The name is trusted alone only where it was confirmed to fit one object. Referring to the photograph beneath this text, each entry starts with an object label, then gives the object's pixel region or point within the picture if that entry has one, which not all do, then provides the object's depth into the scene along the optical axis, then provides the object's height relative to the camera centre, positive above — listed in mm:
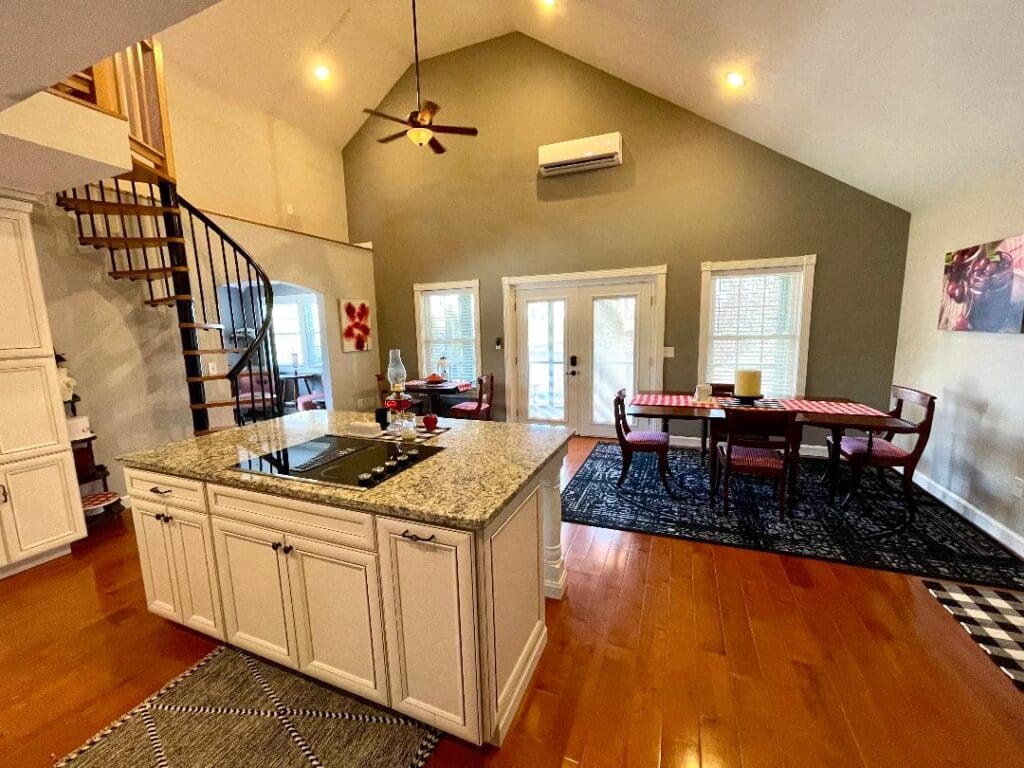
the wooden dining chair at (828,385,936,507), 2768 -902
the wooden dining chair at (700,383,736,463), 3998 -617
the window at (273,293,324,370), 7297 +81
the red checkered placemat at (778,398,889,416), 3112 -636
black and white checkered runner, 1760 -1392
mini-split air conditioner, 4551 +1946
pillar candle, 3426 -454
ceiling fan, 3377 +1698
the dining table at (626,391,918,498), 2828 -641
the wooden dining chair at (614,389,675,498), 3449 -930
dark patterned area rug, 2463 -1364
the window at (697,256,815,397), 4281 +67
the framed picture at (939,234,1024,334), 2566 +222
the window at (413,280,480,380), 5660 +109
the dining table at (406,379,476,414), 4863 -615
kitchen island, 1292 -809
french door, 4961 -235
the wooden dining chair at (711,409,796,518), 2803 -837
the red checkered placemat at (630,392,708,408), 3518 -618
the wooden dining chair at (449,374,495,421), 4922 -864
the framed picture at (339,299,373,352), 5594 +132
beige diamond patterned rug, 1410 -1402
